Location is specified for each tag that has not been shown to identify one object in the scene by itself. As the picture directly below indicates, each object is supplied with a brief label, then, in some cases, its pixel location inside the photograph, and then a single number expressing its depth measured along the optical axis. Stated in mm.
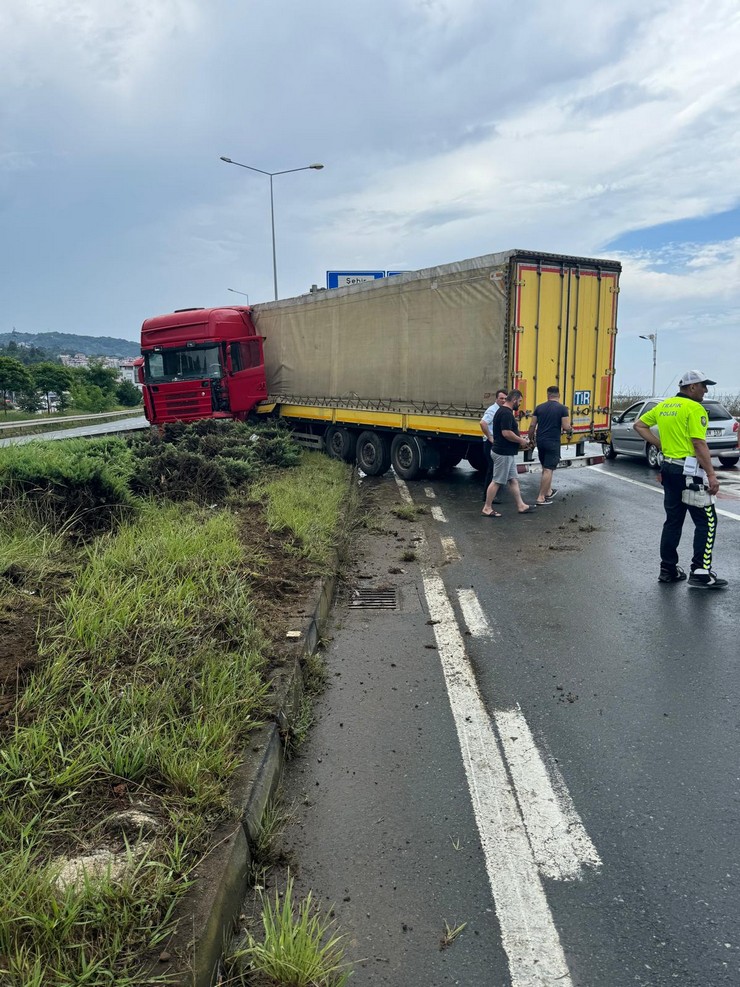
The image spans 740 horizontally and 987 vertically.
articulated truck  10164
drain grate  5811
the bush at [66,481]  6105
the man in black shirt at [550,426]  9906
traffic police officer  6055
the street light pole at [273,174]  26775
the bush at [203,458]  8336
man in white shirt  9516
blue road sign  24406
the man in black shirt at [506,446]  9484
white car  13258
